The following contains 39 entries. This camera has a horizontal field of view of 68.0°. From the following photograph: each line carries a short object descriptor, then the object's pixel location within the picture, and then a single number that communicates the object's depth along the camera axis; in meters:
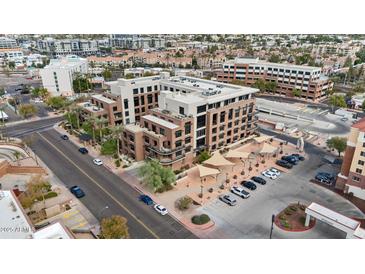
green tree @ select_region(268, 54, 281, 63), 156.52
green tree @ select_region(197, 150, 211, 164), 57.03
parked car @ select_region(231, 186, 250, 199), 46.76
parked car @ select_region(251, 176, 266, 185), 50.82
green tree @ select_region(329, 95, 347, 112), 94.62
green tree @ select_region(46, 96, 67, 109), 92.44
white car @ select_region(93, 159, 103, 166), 57.13
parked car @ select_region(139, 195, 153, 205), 44.97
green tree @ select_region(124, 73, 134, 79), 121.64
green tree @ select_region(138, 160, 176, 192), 45.44
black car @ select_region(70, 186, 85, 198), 46.53
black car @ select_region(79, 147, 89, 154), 61.99
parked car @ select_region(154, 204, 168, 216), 42.50
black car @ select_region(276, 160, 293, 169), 56.36
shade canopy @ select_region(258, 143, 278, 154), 59.16
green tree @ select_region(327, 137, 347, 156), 58.84
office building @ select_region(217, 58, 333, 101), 104.88
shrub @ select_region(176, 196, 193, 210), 43.33
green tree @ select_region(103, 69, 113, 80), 132.55
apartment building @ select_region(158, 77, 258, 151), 57.62
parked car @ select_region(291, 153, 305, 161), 59.92
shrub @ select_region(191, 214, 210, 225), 40.56
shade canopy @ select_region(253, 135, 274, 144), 65.00
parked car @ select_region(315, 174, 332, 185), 50.68
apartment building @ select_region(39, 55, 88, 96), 110.44
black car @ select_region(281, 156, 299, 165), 58.12
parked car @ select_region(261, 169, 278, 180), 52.75
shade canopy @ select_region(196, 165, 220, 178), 50.28
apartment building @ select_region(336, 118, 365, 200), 44.97
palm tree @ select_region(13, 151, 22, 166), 57.75
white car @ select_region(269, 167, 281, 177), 53.88
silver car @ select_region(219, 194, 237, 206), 44.88
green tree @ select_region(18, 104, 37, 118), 84.12
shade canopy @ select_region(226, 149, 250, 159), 57.25
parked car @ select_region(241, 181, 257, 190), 49.14
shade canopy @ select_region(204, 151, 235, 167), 53.72
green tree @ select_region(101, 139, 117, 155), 58.28
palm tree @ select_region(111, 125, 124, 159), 56.37
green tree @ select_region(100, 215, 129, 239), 33.97
